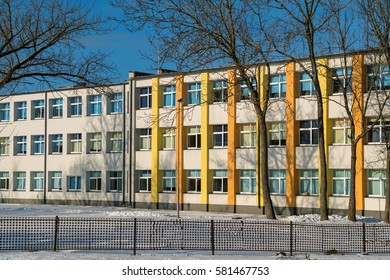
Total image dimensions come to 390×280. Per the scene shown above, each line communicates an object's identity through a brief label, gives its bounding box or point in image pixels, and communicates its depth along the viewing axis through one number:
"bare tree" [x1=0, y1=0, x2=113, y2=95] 28.12
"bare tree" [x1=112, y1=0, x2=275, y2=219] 35.03
